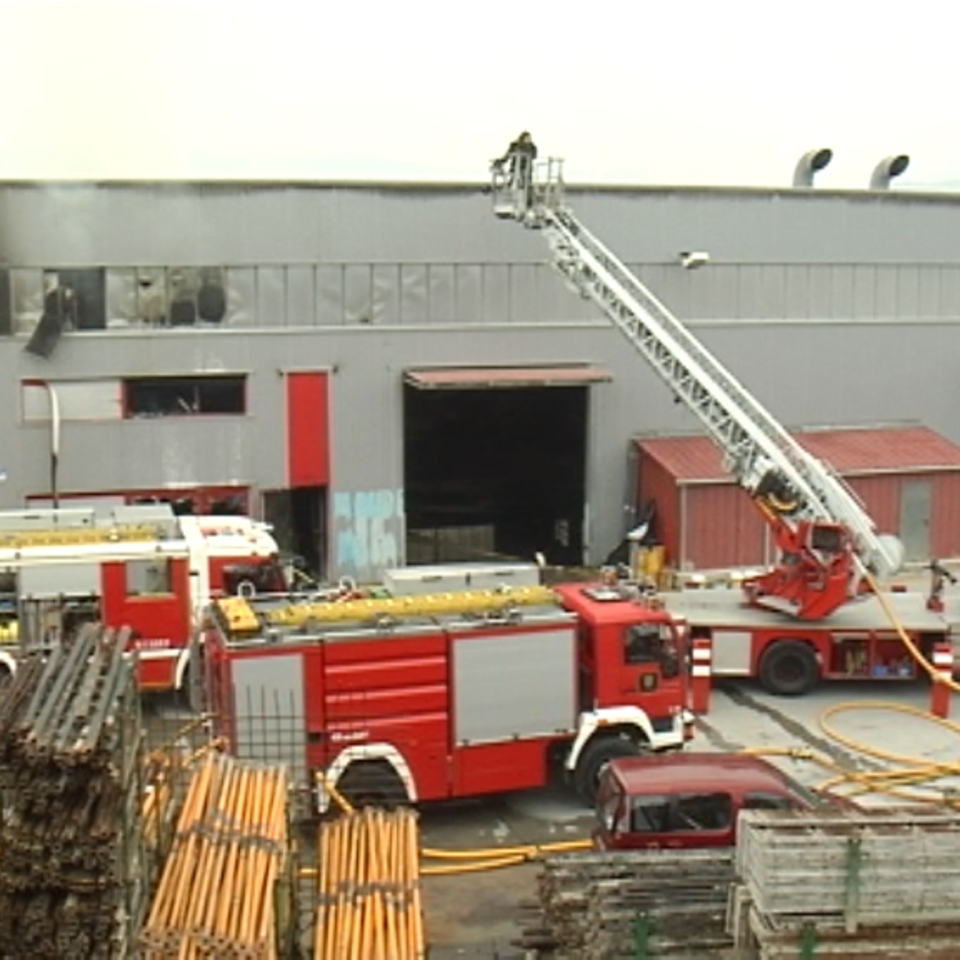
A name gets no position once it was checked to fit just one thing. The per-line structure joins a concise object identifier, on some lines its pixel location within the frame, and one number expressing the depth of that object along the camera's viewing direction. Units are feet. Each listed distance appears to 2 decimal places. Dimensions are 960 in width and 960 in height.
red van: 37.55
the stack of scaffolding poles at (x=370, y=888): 31.19
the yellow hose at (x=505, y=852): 43.06
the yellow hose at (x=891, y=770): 49.14
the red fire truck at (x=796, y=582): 60.13
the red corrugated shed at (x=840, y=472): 81.66
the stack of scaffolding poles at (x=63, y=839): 24.80
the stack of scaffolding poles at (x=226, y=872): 27.22
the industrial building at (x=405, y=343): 77.41
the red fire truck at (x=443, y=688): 43.78
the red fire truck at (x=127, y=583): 56.03
